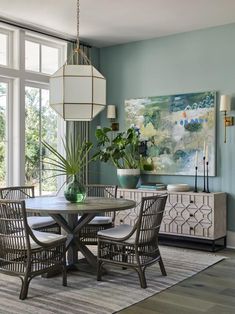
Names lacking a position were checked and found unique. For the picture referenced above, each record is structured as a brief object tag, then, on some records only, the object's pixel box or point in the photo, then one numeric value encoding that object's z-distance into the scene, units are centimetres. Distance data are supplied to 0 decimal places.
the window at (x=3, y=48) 572
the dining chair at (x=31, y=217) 472
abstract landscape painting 595
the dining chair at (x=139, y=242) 399
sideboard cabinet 548
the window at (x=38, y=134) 604
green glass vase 443
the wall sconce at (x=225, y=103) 563
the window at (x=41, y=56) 606
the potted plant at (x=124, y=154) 627
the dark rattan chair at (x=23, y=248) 366
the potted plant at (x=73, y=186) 443
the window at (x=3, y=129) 573
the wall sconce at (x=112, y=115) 679
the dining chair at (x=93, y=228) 491
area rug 347
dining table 389
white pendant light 413
